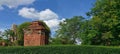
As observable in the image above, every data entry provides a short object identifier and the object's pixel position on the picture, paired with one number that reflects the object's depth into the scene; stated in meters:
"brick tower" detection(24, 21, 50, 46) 14.47
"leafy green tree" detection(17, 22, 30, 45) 16.90
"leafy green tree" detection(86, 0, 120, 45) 15.83
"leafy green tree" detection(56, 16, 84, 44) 26.00
